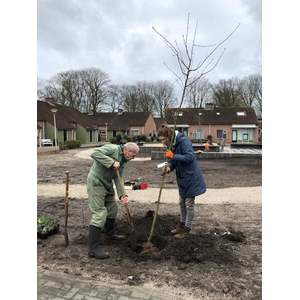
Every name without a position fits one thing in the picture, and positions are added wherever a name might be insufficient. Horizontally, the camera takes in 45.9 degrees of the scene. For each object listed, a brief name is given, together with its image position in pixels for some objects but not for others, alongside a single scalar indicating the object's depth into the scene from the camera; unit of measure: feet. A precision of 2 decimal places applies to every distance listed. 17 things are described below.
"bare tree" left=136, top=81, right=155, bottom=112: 228.14
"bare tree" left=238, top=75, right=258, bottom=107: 199.54
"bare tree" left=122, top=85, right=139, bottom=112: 231.30
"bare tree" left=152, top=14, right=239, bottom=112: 14.32
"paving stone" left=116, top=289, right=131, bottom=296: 11.23
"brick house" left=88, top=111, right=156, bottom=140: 207.31
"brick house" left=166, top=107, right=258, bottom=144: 168.86
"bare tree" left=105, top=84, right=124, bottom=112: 231.18
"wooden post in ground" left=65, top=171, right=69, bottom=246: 15.87
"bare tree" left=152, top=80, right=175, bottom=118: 212.13
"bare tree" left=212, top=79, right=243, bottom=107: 203.41
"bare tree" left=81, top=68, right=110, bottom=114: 217.13
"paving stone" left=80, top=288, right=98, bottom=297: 11.25
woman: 16.03
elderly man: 14.76
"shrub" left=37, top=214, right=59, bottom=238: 17.37
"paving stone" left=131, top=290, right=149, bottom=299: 11.05
